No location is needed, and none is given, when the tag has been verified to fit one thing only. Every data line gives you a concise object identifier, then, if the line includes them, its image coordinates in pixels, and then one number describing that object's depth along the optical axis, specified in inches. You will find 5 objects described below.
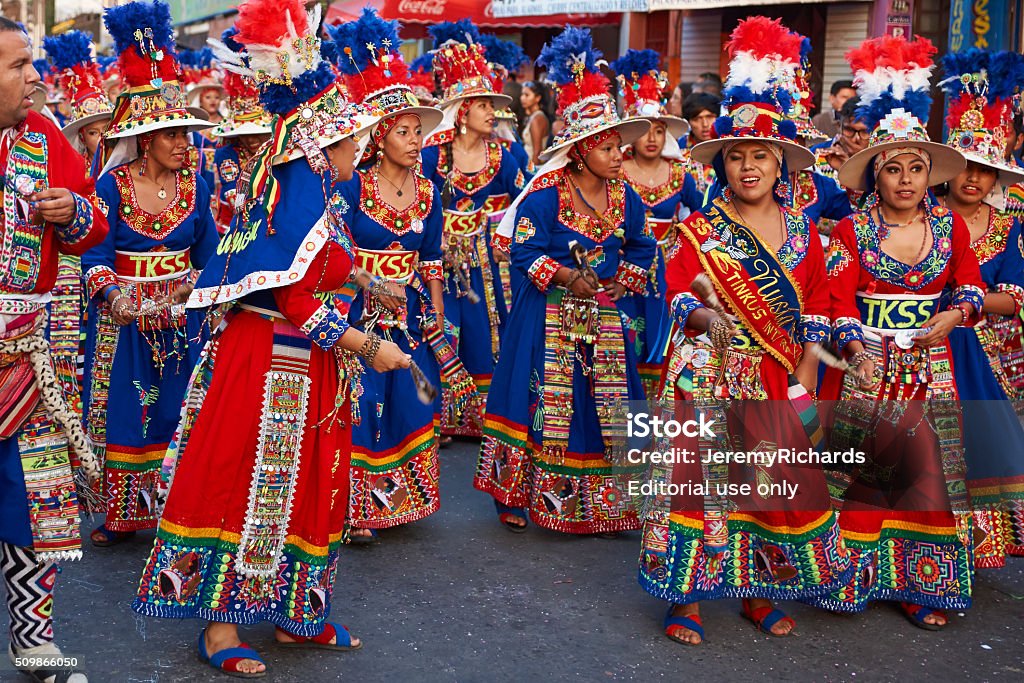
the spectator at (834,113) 401.4
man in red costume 140.4
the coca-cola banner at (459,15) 653.9
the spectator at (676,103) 419.2
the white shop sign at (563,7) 545.0
